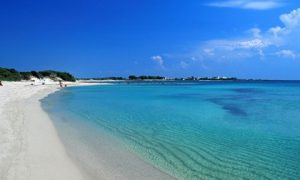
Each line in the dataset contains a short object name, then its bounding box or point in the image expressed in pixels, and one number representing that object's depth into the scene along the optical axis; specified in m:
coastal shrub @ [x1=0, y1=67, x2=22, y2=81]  49.59
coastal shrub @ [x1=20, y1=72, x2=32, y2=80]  58.26
